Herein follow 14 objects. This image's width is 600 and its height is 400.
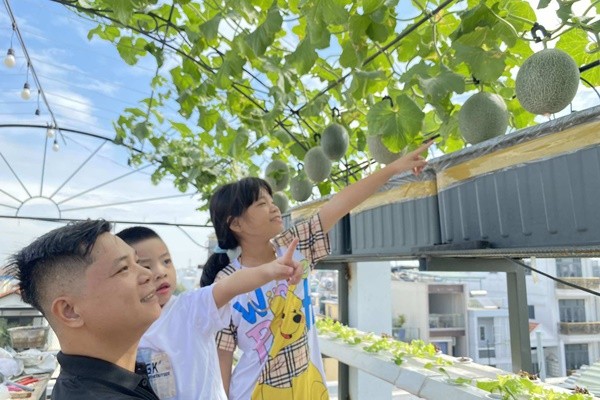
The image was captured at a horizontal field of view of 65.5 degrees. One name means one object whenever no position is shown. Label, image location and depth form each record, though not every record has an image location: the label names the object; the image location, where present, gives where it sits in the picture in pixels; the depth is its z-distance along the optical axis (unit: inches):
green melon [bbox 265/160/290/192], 72.2
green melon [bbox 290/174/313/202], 68.8
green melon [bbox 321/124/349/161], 54.2
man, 23.7
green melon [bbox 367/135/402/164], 47.0
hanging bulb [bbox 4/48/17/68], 115.0
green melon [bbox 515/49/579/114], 29.4
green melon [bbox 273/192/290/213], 83.9
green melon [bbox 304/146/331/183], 59.4
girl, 43.9
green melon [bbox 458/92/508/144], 36.4
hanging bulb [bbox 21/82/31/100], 130.7
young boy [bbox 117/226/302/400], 31.7
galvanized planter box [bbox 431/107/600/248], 29.3
